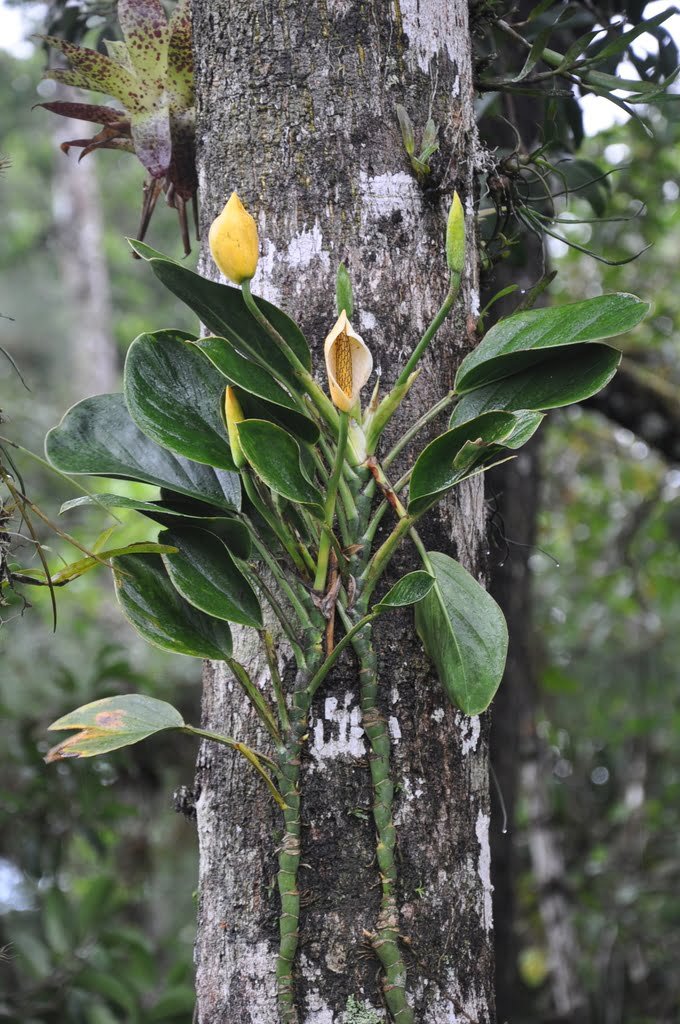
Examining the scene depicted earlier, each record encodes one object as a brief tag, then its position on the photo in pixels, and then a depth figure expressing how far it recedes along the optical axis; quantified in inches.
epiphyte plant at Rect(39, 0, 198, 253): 185.4
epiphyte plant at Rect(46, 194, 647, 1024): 172.8
